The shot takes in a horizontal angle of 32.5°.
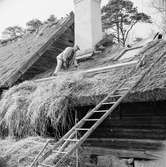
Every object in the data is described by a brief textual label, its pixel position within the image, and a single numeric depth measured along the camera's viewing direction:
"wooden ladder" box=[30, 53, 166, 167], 4.17
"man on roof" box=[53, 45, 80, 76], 8.21
